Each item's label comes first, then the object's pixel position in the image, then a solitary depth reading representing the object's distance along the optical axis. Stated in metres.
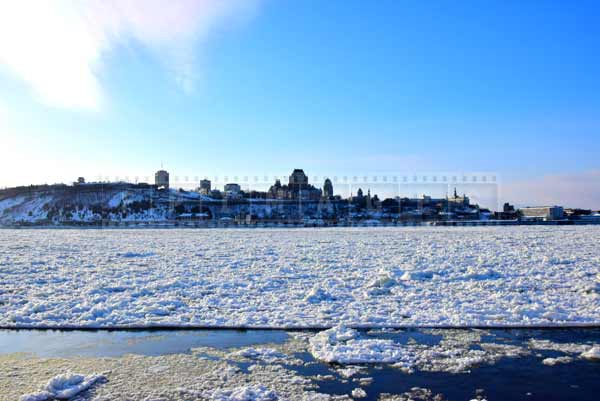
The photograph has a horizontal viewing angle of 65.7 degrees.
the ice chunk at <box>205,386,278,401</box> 6.48
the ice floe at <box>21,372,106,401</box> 6.49
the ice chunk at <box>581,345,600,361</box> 8.08
